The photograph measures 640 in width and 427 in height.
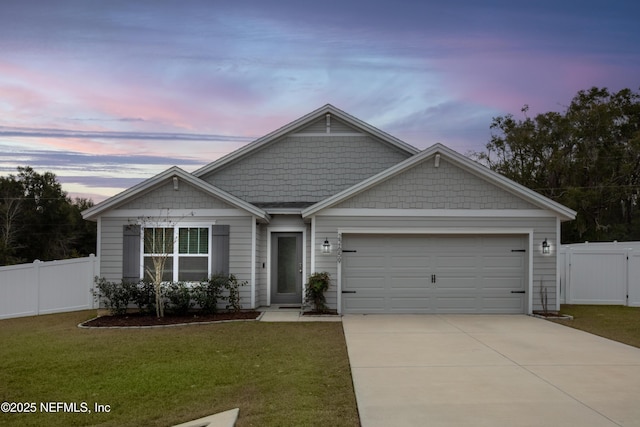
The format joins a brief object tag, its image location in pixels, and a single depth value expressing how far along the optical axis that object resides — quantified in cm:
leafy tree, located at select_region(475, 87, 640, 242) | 3412
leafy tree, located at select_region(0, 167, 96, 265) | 4253
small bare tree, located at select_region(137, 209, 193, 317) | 1484
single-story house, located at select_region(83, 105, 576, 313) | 1481
